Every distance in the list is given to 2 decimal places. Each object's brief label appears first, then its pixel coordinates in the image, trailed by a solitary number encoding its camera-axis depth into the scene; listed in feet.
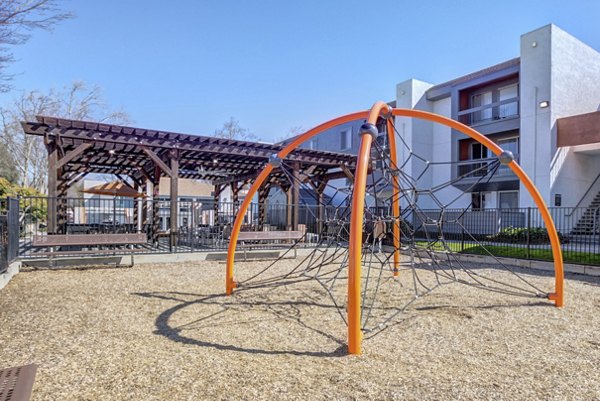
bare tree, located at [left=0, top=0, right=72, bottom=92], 26.81
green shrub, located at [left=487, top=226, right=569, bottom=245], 46.09
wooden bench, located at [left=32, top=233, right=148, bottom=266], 27.76
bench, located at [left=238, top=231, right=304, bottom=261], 35.77
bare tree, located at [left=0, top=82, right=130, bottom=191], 92.63
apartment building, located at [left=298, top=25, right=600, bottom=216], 56.29
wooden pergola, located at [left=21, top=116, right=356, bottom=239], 33.81
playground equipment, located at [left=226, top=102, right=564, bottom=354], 12.80
